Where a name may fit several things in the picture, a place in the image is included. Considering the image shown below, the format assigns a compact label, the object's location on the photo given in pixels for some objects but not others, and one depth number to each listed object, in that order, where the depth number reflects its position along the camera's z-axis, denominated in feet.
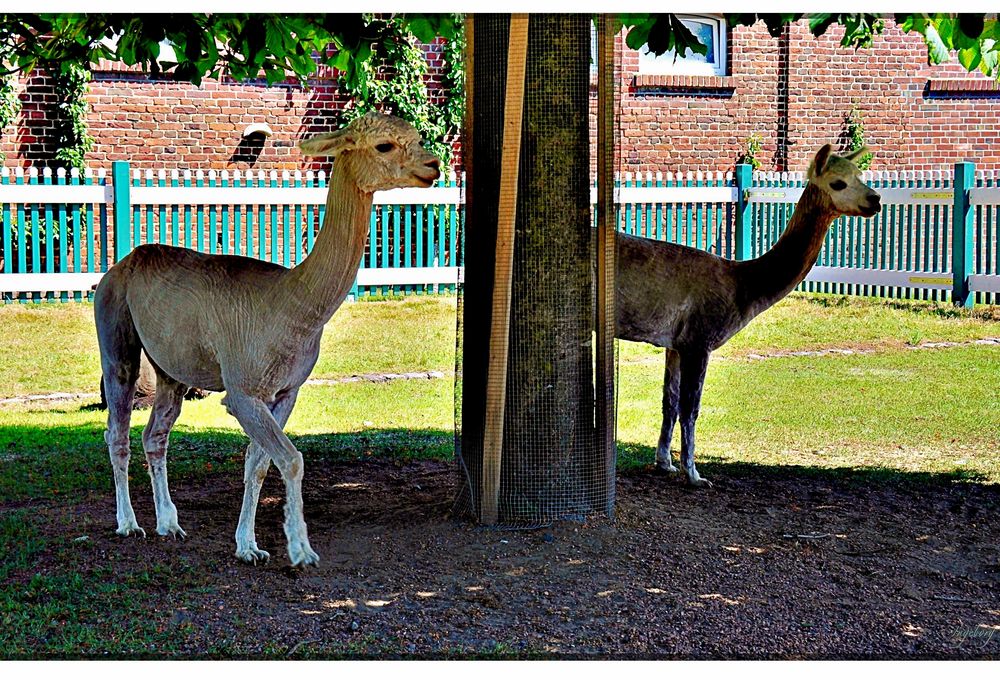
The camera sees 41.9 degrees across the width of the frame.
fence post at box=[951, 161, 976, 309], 52.85
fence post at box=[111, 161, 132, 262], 50.24
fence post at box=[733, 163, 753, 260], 61.31
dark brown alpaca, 24.43
